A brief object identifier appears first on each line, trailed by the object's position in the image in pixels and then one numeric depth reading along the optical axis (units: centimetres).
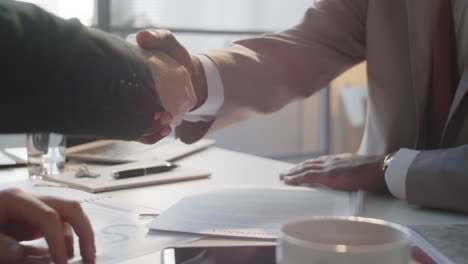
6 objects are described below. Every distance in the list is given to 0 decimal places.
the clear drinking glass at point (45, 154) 175
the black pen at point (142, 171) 169
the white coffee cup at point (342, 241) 83
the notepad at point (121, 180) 164
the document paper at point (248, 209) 139
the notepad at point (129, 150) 187
